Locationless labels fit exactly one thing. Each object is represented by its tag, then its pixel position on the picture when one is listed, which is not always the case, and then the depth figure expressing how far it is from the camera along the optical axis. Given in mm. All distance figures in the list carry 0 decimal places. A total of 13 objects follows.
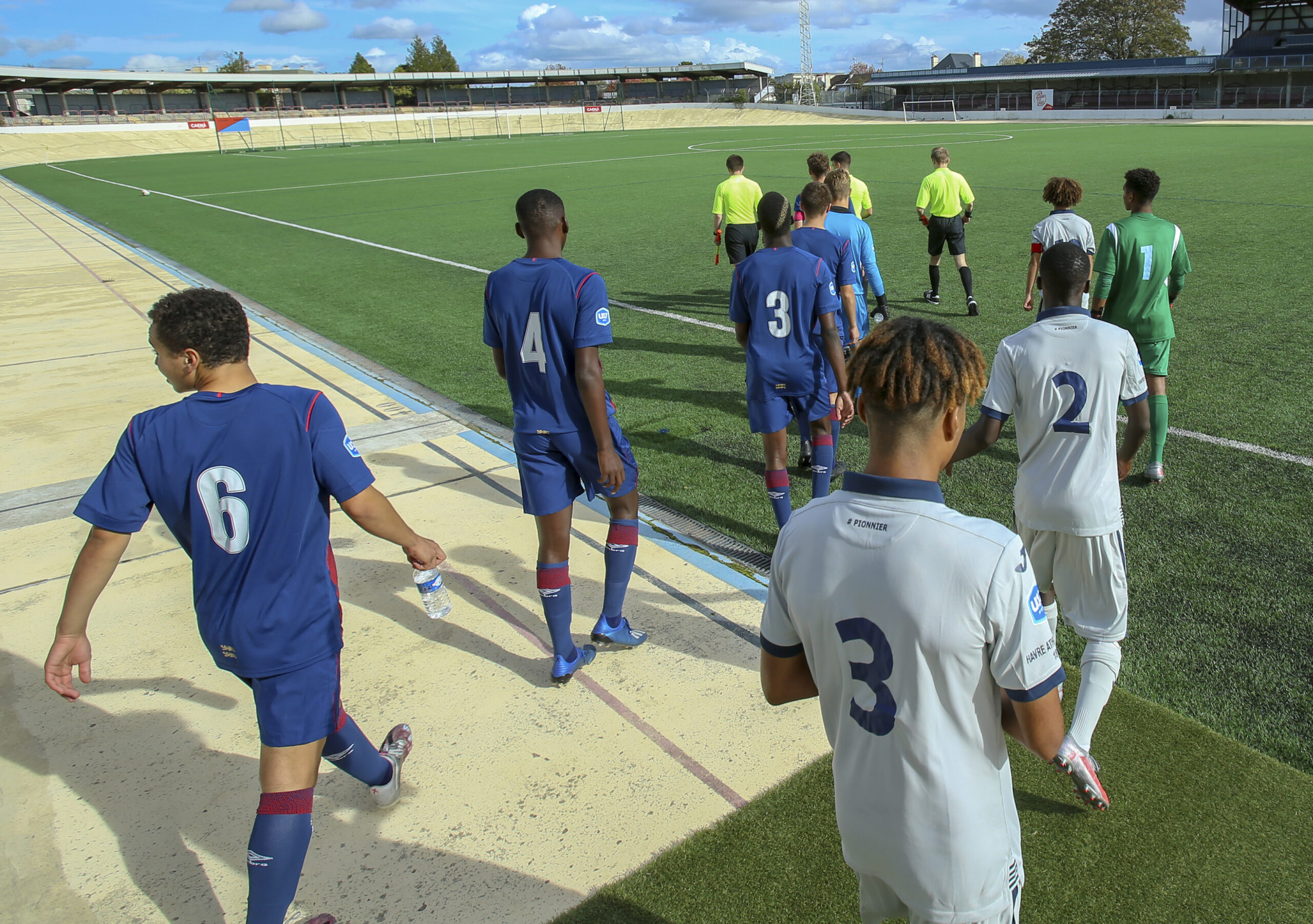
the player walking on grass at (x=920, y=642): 1604
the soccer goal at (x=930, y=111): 67250
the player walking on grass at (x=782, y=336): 4930
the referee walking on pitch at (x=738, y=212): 10617
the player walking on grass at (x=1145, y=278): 5410
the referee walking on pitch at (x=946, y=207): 10695
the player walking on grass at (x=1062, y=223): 6684
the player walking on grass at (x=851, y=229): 7504
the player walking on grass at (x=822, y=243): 5793
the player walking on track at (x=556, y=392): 3740
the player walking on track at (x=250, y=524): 2443
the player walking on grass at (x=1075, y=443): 3375
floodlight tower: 95625
